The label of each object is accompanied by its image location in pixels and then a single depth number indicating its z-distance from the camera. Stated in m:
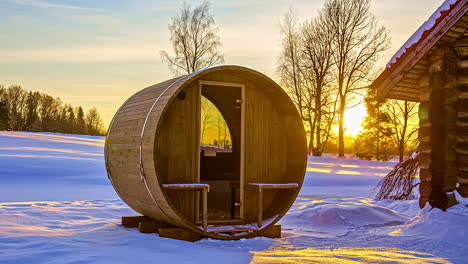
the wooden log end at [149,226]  8.02
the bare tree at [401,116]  41.84
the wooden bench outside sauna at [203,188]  7.38
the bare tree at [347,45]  32.28
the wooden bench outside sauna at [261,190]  8.06
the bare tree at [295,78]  34.31
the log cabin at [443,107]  9.03
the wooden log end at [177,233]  7.54
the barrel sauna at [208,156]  7.36
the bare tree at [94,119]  75.62
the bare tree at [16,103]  66.62
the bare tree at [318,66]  33.03
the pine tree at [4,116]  45.93
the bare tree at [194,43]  33.84
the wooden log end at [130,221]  8.66
